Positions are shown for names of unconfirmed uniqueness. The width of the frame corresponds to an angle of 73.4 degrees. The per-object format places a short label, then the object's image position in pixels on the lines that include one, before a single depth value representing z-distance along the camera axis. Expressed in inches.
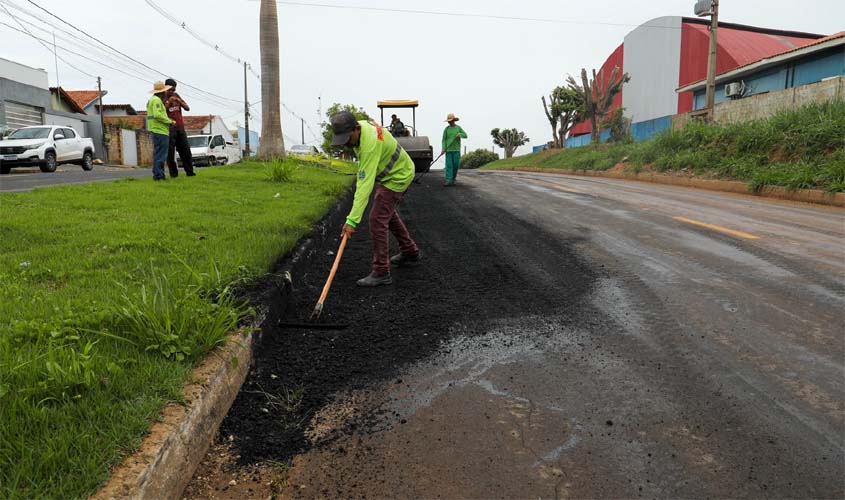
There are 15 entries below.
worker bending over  179.3
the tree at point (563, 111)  1541.6
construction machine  620.1
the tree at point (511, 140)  2209.6
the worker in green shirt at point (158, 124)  384.2
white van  1020.5
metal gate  1448.1
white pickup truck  701.3
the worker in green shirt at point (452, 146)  533.6
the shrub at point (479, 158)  2166.6
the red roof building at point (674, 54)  1282.0
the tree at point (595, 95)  1231.5
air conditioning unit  1066.7
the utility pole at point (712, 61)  785.6
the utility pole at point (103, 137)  1360.7
